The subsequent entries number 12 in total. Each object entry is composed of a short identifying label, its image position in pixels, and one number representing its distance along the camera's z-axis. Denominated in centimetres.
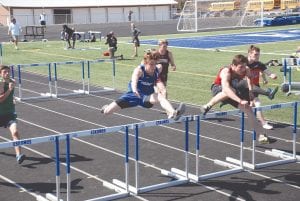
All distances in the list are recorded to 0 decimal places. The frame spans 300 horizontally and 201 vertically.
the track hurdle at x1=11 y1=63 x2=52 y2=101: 1786
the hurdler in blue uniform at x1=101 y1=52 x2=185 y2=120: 966
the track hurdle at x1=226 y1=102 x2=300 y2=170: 971
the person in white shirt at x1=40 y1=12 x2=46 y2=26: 5028
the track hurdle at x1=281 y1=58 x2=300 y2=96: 1736
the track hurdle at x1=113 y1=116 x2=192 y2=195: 855
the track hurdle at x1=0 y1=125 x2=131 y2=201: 739
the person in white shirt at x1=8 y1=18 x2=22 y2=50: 3412
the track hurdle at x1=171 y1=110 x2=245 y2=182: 911
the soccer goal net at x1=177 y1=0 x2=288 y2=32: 5125
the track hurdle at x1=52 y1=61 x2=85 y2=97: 1839
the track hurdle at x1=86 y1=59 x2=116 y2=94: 1884
